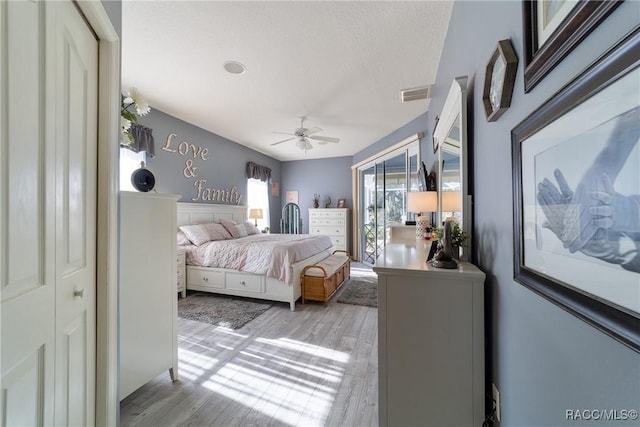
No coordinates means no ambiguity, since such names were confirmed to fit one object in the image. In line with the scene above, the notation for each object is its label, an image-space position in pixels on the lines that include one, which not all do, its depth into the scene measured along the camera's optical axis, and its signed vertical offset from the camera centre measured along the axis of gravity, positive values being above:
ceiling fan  4.01 +1.34
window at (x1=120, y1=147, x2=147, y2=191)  3.33 +0.72
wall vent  2.76 +1.40
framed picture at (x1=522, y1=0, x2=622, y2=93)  0.52 +0.45
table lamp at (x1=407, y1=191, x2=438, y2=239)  2.35 +0.10
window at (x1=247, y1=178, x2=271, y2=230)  5.96 +0.46
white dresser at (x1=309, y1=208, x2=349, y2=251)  6.21 -0.24
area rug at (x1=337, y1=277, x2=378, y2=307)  3.32 -1.17
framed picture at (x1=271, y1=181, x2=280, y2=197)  6.86 +0.76
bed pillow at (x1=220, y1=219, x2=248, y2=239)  4.36 -0.24
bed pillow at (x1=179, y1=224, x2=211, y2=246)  3.72 -0.28
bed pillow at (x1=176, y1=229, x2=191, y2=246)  3.75 -0.37
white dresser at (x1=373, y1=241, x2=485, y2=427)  1.11 -0.62
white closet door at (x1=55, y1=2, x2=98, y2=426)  0.85 +0.00
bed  3.10 -0.68
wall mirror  1.43 +0.39
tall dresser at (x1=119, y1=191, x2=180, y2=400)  1.46 -0.48
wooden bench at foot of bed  3.19 -0.90
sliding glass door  4.36 +0.46
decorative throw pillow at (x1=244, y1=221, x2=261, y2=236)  4.92 -0.28
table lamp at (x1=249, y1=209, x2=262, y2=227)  5.63 +0.03
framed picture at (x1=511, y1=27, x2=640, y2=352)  0.42 +0.04
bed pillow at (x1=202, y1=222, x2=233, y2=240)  3.99 -0.27
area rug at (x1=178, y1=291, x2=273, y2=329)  2.75 -1.18
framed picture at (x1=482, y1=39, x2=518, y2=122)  0.88 +0.54
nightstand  3.46 -0.84
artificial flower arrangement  1.49 +0.66
